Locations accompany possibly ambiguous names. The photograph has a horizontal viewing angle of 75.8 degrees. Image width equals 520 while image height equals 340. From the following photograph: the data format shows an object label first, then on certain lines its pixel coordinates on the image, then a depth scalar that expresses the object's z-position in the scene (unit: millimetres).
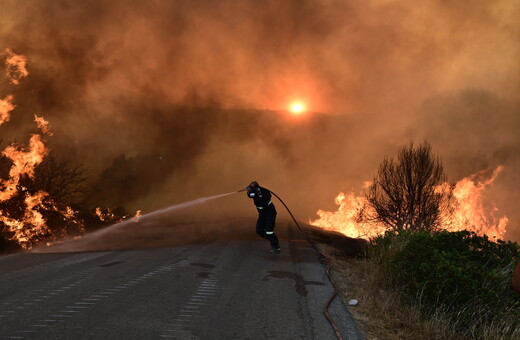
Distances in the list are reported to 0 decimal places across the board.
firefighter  9438
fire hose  4243
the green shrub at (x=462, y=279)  5211
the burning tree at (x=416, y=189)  27016
